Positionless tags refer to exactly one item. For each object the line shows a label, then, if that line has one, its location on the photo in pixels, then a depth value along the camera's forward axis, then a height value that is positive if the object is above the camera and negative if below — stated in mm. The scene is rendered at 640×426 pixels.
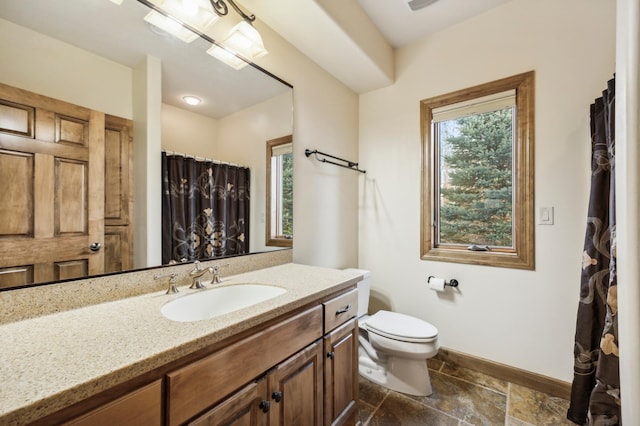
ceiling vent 1790 +1399
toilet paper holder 1990 -523
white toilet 1620 -864
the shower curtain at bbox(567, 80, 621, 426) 1264 -296
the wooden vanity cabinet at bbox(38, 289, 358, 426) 622 -513
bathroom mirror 935 +671
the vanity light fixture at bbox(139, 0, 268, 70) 1175 +896
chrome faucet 1169 -278
